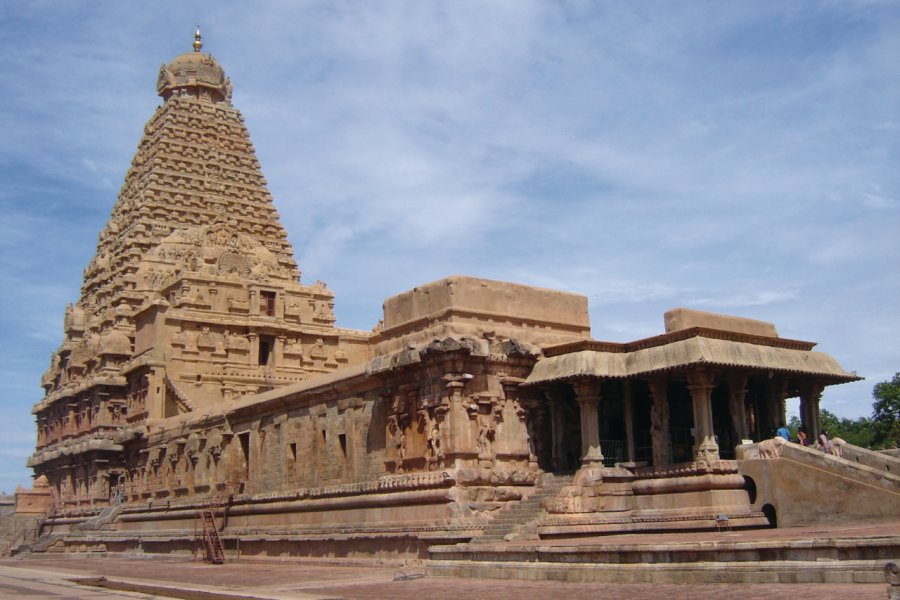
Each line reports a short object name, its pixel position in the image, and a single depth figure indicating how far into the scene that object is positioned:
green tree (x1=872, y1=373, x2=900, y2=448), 55.75
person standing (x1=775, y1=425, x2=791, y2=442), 24.70
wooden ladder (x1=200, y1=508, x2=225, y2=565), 33.69
